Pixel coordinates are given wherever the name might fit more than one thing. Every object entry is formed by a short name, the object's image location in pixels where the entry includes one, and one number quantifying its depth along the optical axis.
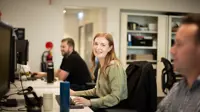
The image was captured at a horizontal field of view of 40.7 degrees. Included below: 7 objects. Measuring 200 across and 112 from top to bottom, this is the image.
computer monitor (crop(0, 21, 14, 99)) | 1.63
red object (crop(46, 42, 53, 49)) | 5.54
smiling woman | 2.11
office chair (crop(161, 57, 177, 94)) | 4.96
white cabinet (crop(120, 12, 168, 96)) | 6.00
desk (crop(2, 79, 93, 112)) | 1.83
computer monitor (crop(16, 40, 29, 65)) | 3.42
